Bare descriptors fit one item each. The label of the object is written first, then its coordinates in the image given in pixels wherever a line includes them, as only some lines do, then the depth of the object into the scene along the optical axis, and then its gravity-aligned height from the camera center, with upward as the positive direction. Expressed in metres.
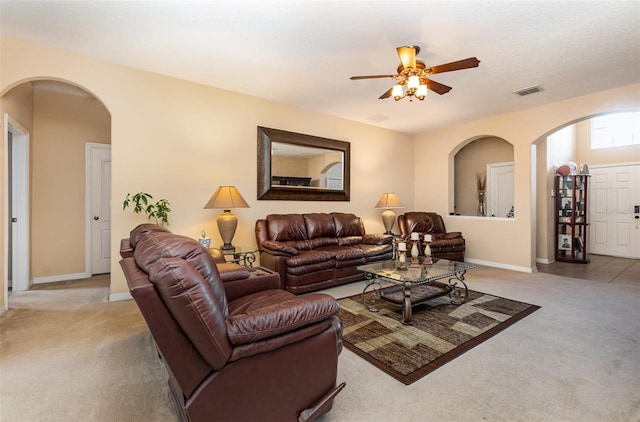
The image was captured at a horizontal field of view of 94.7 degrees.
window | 6.20 +1.75
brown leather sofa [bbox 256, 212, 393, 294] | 3.76 -0.55
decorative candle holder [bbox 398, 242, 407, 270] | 3.33 -0.52
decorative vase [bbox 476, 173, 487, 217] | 6.62 +0.42
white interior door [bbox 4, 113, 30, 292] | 3.71 +0.04
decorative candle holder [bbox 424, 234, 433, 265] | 3.53 -0.52
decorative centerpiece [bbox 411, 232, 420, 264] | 3.55 -0.49
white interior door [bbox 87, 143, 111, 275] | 4.61 +0.07
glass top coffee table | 2.83 -0.79
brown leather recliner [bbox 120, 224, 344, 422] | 1.14 -0.58
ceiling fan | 2.68 +1.31
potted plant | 3.48 +0.05
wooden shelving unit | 5.86 -0.14
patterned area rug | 2.15 -1.08
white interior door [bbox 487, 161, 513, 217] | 6.43 +0.49
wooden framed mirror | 4.56 +0.74
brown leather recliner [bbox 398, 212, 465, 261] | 5.21 -0.44
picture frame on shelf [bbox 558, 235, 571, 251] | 5.97 -0.65
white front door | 6.20 +0.00
